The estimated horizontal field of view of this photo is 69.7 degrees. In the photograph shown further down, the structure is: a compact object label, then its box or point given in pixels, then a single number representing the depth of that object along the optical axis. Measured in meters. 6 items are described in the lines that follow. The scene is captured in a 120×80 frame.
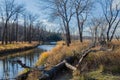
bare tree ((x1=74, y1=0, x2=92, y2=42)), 11.04
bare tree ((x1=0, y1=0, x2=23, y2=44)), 18.99
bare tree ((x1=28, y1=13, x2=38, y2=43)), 30.69
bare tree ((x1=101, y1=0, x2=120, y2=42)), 10.58
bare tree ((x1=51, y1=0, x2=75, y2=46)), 10.84
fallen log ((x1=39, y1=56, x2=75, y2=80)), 3.79
